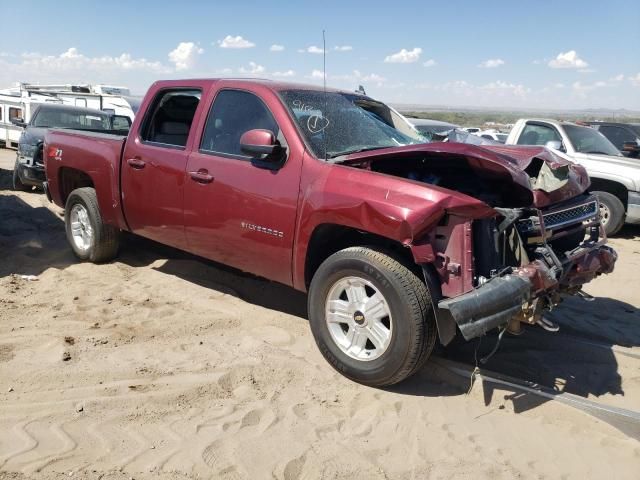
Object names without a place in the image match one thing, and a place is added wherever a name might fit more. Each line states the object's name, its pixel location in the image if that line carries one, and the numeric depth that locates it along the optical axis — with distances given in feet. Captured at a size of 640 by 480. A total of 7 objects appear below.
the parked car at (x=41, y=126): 32.63
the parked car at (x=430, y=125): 40.01
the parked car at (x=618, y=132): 42.83
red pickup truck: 11.23
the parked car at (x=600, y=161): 30.30
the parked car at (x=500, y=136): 65.39
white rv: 46.83
